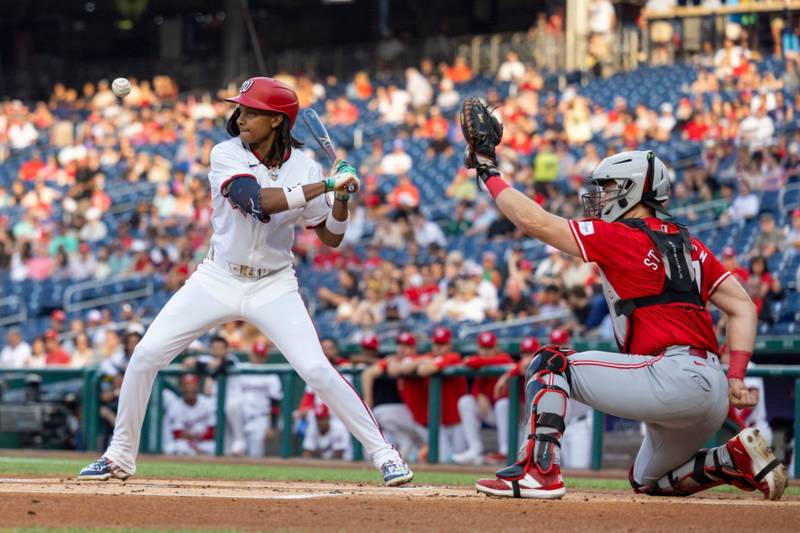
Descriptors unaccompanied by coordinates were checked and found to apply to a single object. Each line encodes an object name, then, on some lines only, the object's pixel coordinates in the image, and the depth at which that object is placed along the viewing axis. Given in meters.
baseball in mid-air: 14.43
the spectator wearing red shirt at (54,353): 31.48
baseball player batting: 11.87
